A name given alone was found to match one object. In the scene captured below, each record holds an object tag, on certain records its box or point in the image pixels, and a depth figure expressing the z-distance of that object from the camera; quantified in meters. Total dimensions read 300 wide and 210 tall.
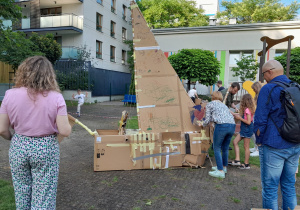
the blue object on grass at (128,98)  16.18
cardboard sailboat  4.58
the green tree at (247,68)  15.73
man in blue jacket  2.44
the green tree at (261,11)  26.83
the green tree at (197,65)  14.72
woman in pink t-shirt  1.97
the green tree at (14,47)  9.84
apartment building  19.81
